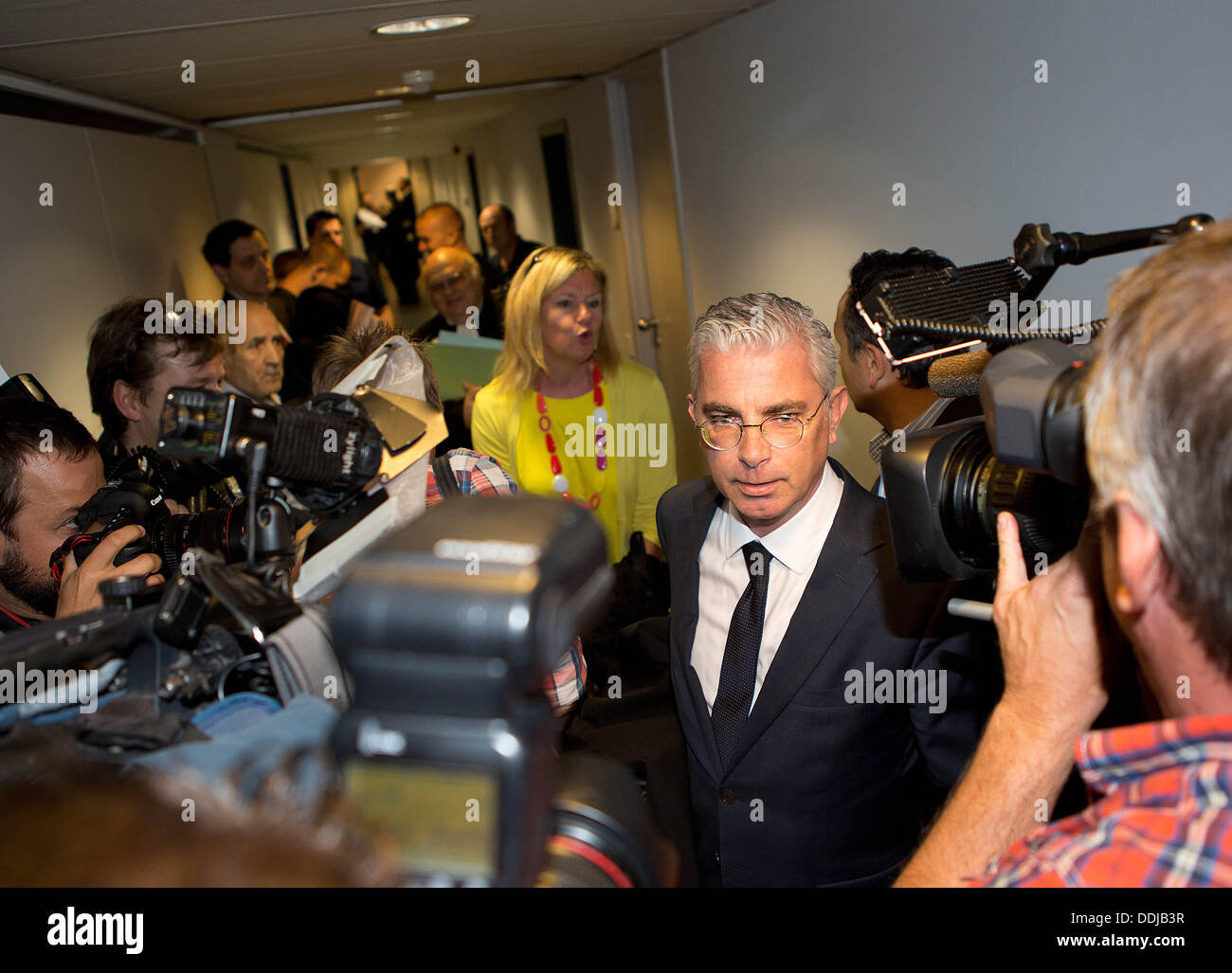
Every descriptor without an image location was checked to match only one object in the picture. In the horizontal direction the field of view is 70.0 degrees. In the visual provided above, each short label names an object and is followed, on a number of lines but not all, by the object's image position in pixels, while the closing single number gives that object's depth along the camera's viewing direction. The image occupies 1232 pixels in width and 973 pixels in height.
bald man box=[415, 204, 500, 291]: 4.81
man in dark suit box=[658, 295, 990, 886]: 1.40
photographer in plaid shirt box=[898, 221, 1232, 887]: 0.60
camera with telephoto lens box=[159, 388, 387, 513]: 0.88
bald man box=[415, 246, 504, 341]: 3.95
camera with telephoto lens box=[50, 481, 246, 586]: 1.14
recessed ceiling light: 2.98
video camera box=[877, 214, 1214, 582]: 0.93
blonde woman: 2.75
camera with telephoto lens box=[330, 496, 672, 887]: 0.51
